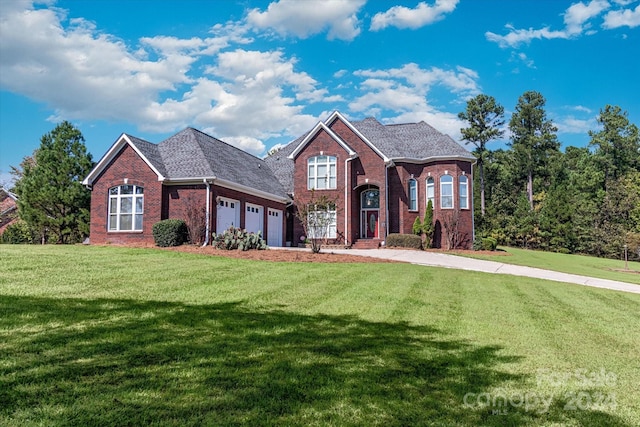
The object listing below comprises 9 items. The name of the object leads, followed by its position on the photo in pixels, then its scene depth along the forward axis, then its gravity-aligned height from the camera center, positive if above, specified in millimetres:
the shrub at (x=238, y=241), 17531 -493
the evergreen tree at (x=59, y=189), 24688 +2329
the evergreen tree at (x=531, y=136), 50719 +11162
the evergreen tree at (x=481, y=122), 47800 +12048
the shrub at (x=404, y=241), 26250 -754
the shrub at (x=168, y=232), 19609 -138
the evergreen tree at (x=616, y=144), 51875 +10275
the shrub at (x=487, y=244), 28469 -1023
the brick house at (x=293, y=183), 21250 +2656
